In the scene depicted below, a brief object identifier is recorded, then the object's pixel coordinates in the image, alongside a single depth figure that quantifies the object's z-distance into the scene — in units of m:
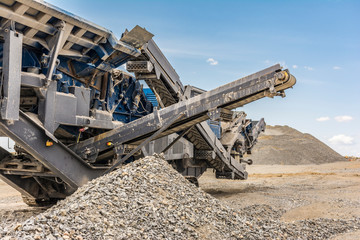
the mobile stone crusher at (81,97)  6.03
